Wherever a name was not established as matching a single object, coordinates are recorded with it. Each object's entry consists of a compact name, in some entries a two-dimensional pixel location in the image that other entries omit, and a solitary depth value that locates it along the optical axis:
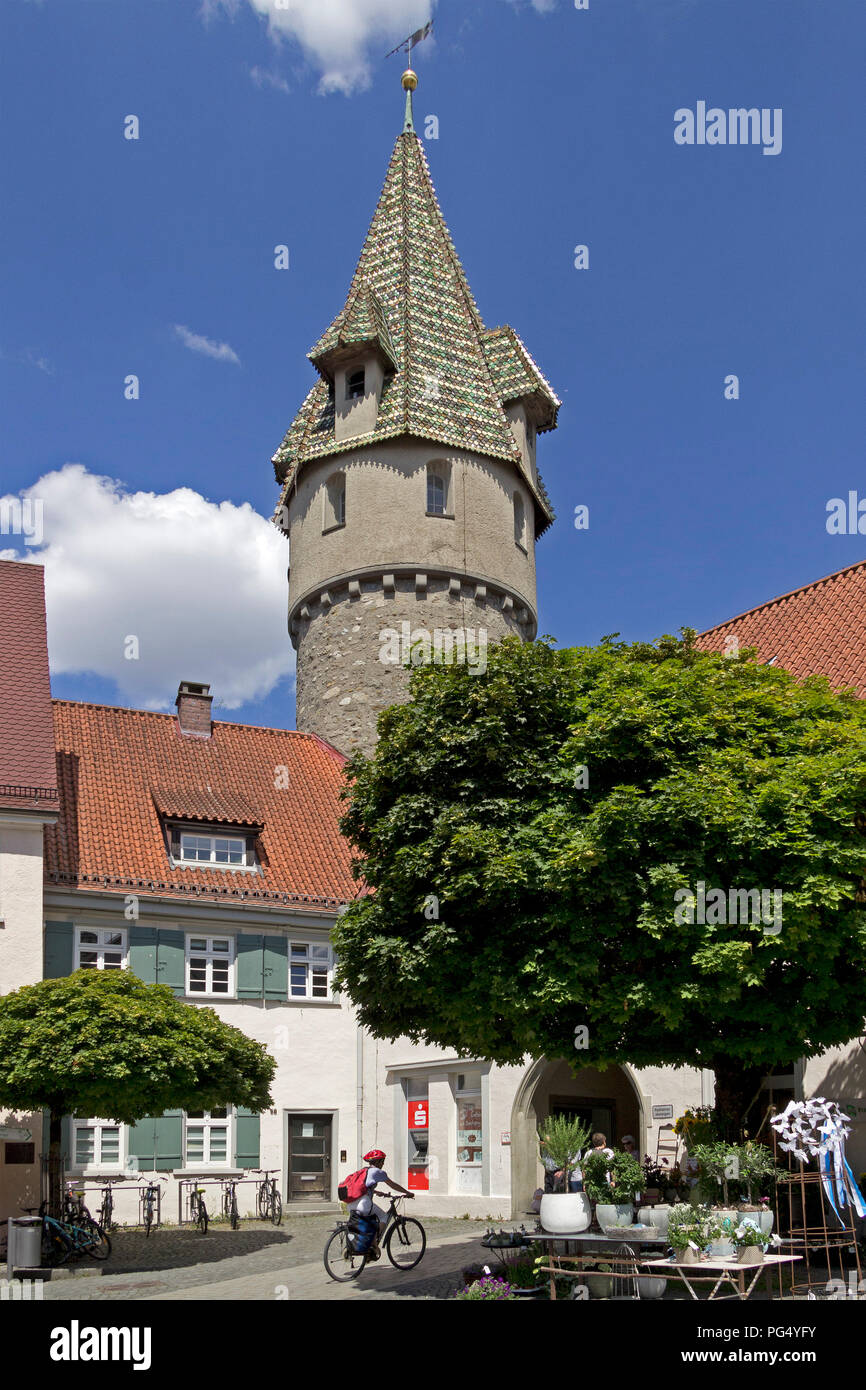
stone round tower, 34.94
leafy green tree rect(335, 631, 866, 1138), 14.66
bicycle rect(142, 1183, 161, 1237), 23.47
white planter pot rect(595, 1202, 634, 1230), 12.97
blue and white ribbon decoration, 12.84
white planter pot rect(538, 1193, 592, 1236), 13.02
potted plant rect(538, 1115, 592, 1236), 13.03
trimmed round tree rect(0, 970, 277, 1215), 18.41
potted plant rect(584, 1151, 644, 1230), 13.00
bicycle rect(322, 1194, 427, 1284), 15.30
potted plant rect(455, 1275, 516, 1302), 12.60
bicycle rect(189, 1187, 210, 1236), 23.92
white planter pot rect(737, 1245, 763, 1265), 11.90
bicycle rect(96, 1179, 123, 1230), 23.70
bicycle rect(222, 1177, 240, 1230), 25.58
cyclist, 14.99
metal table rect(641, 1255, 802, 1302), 11.37
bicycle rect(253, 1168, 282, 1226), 25.78
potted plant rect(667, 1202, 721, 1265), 12.15
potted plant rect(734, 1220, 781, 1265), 11.97
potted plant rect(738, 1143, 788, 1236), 13.38
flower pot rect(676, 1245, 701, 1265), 11.95
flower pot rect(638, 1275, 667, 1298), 12.72
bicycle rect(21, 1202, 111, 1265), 18.44
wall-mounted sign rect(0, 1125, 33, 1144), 20.74
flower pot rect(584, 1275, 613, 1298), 12.81
